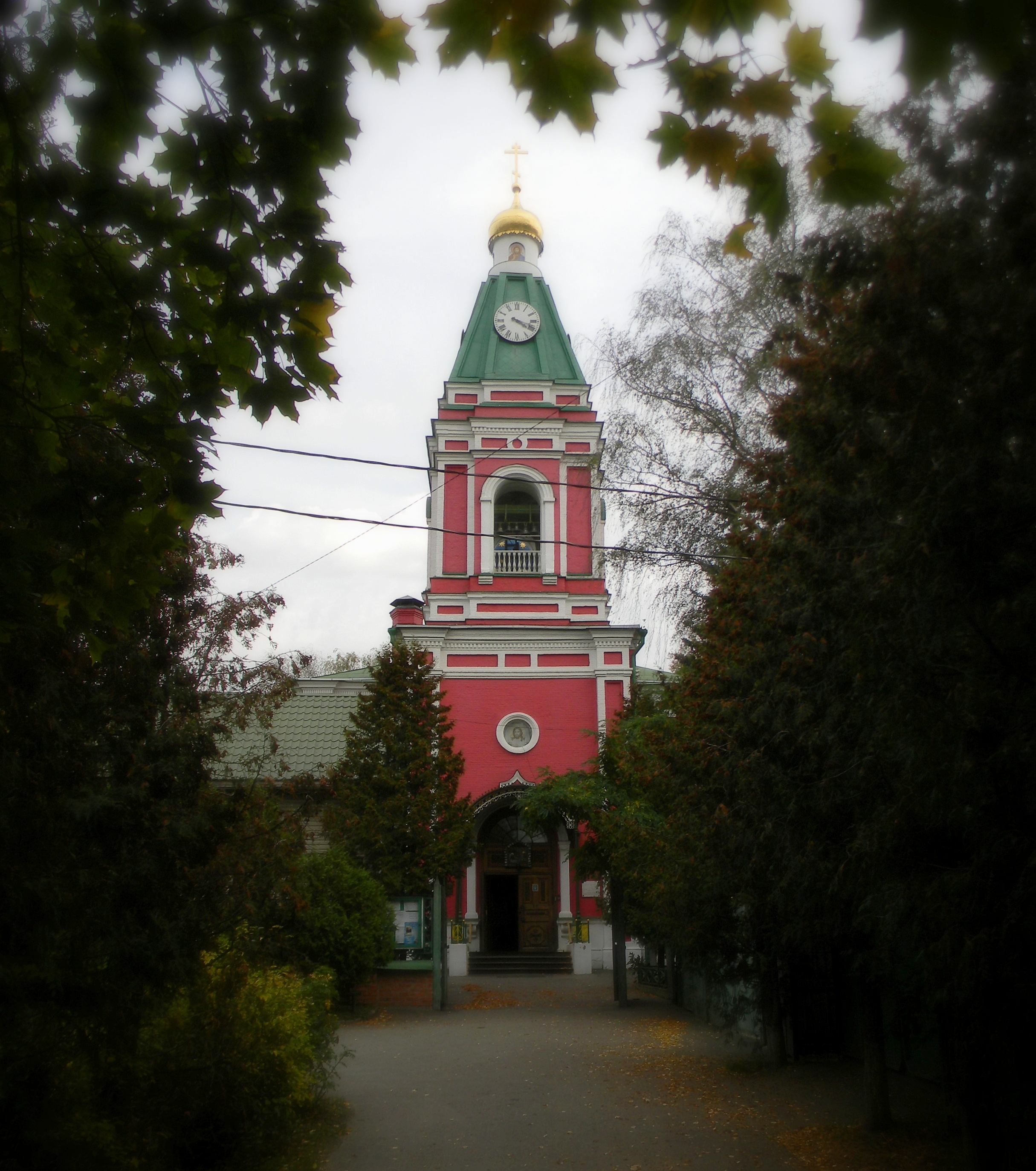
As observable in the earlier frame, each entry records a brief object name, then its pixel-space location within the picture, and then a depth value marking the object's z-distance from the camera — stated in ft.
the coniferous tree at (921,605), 15.90
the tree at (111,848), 19.08
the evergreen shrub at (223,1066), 25.17
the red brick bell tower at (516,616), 80.84
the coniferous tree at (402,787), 62.18
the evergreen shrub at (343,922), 54.34
